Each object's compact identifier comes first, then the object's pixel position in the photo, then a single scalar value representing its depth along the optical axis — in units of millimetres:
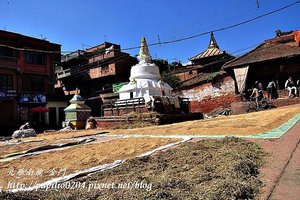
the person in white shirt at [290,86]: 20002
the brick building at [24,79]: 28516
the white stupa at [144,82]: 20667
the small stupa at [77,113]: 20047
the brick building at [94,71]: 36559
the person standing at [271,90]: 21520
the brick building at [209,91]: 25297
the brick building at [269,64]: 22938
